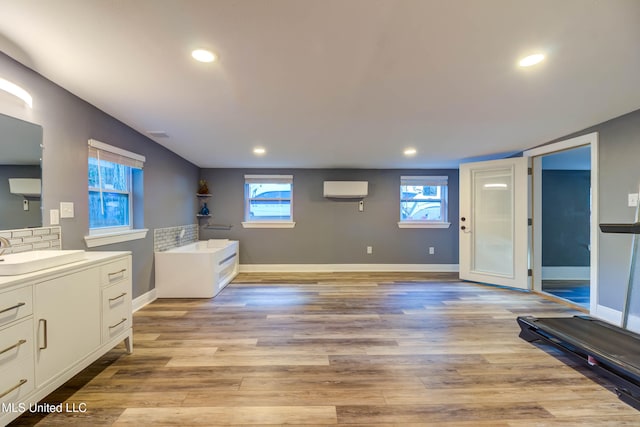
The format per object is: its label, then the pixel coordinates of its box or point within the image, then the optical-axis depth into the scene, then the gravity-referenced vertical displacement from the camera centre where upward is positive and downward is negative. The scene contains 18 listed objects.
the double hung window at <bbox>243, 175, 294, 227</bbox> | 5.17 +0.18
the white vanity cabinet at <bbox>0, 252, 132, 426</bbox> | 1.25 -0.64
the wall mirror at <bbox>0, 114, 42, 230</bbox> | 1.72 +0.28
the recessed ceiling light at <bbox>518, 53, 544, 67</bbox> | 1.67 +0.98
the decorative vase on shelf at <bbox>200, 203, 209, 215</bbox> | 4.99 +0.03
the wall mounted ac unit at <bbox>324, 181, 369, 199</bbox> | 4.97 +0.43
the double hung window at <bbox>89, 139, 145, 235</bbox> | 2.60 +0.28
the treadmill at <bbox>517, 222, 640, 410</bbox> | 1.70 -1.05
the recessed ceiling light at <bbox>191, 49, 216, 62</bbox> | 1.64 +1.00
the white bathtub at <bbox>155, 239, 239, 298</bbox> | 3.53 -0.85
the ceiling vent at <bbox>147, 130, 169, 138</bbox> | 3.10 +0.95
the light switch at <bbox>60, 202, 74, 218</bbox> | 2.17 +0.02
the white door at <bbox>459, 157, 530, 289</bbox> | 3.83 -0.20
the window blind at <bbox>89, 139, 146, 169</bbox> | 2.52 +0.61
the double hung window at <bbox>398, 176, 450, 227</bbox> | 5.20 +0.20
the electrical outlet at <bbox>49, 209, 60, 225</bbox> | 2.06 -0.03
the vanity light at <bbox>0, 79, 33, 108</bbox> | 1.71 +0.83
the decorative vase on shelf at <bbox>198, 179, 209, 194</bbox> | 4.92 +0.44
